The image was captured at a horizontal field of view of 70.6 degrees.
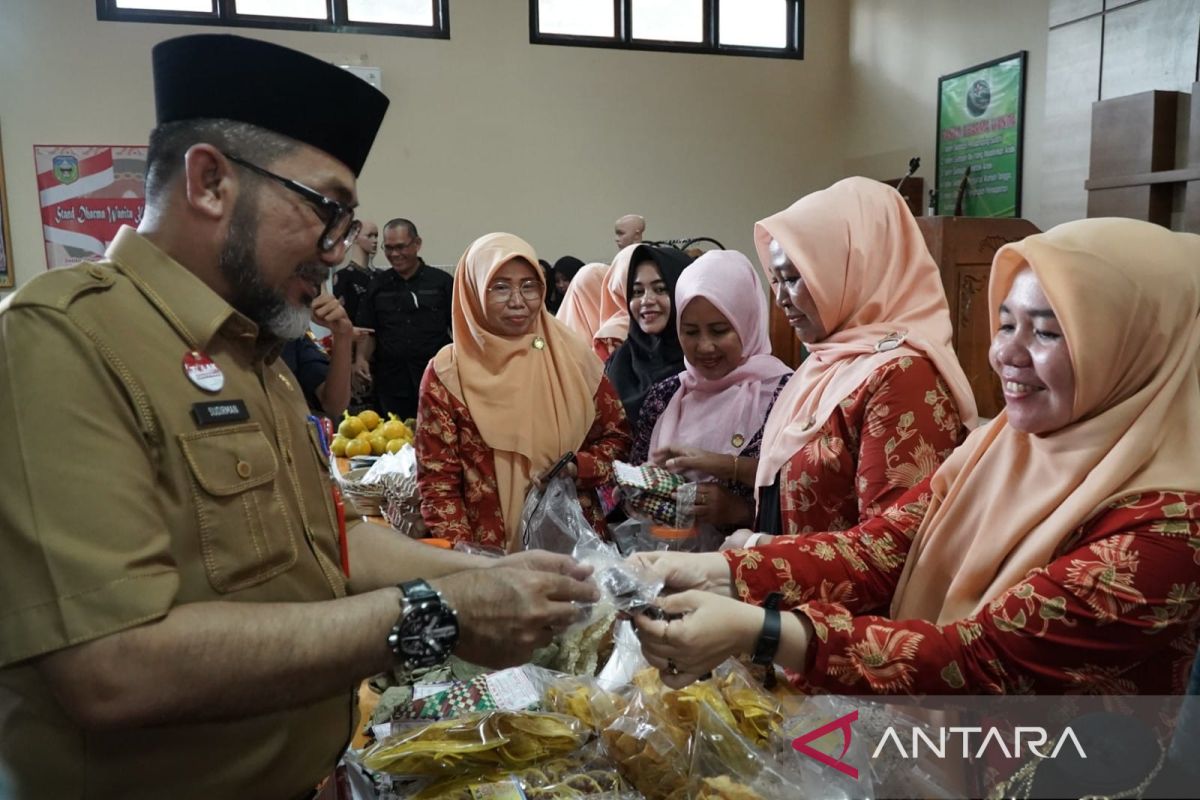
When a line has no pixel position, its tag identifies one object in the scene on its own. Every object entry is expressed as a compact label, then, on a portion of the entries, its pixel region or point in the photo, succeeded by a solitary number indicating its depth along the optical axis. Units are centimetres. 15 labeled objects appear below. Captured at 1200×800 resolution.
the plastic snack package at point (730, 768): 115
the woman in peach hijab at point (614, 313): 402
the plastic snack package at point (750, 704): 128
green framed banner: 644
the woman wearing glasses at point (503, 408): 265
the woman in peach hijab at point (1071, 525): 120
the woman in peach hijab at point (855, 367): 179
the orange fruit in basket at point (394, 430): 340
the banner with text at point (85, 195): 689
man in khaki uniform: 88
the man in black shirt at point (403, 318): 571
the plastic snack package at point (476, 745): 124
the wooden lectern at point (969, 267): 447
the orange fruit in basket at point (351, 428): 351
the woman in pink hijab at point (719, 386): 240
